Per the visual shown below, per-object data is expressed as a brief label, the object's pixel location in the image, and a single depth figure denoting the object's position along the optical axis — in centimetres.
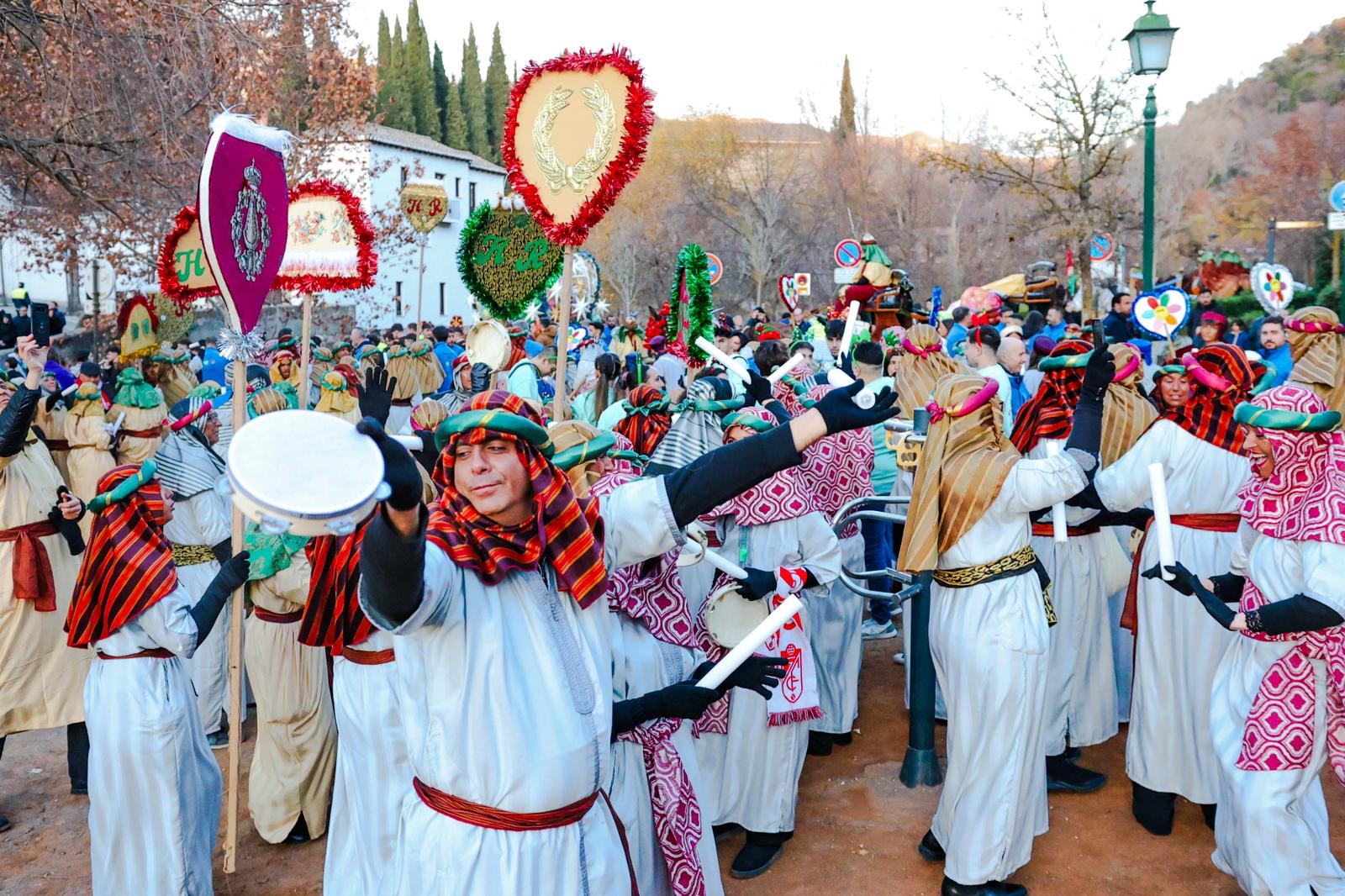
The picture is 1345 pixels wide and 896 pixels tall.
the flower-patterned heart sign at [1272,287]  1232
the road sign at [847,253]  1313
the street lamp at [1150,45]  1021
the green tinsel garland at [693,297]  785
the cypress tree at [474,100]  6462
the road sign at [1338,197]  1165
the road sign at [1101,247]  1616
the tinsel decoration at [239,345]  459
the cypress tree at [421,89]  6075
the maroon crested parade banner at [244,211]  440
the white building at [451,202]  4553
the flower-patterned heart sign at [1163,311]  985
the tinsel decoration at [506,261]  716
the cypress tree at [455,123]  6250
